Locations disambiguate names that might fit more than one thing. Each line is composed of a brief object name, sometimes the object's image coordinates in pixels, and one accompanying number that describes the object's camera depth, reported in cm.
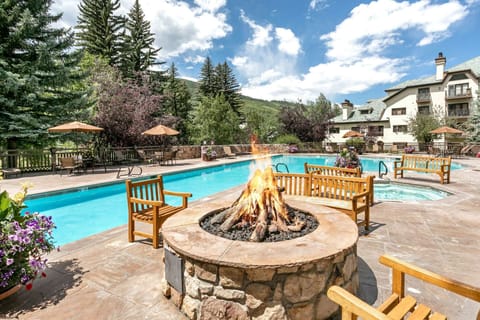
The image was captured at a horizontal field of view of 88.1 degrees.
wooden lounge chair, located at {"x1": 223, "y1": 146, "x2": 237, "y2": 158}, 2126
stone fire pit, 188
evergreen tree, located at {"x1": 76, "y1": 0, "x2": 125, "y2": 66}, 2606
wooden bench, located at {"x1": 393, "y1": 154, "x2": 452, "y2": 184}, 779
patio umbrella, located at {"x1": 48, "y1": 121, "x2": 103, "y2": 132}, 1064
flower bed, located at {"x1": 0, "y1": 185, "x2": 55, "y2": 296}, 216
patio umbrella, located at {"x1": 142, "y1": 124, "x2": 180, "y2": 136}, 1358
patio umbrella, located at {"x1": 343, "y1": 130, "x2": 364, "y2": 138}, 2128
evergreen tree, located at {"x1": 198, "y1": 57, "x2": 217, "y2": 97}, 4003
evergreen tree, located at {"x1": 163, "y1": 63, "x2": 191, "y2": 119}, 3375
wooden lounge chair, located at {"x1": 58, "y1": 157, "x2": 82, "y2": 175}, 1078
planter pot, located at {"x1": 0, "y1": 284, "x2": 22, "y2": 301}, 224
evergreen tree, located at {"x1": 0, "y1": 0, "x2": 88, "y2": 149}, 1178
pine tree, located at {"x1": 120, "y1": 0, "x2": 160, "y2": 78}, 2846
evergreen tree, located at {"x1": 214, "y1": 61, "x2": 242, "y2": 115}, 4009
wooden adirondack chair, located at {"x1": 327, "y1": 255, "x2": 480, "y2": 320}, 137
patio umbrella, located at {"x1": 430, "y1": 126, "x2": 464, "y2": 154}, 1758
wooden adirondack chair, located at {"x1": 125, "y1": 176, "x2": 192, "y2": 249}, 335
